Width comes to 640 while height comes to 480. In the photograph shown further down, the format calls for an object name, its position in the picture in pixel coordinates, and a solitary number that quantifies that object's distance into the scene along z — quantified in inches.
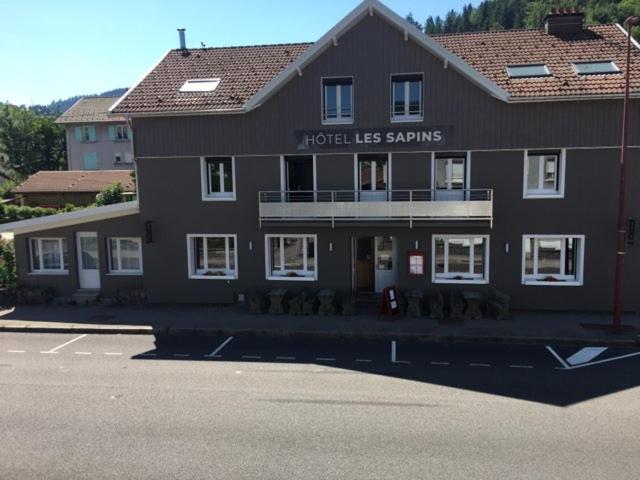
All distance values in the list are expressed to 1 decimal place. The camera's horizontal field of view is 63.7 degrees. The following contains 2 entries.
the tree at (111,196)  1429.6
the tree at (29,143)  2410.2
